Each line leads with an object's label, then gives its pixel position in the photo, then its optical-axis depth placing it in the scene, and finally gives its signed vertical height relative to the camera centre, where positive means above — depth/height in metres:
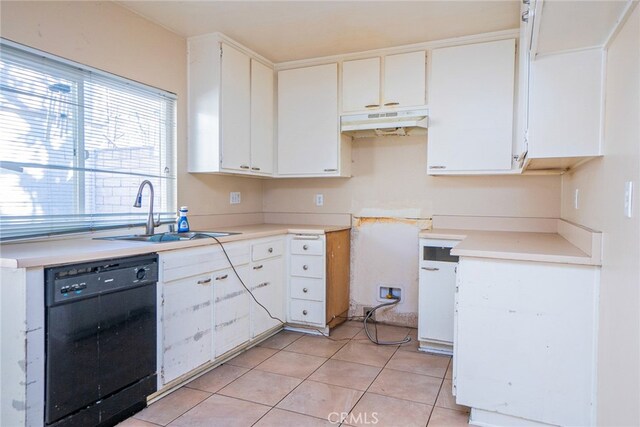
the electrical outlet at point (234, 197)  3.56 +0.02
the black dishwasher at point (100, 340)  1.62 -0.64
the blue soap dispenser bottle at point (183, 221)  2.81 -0.15
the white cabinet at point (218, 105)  2.95 +0.72
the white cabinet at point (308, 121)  3.41 +0.70
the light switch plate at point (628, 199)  1.32 +0.02
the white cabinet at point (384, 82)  3.10 +0.96
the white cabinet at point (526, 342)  1.77 -0.65
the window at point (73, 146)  1.97 +0.30
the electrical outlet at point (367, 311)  3.62 -1.01
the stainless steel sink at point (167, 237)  2.40 -0.24
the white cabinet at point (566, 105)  1.75 +0.45
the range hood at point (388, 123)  3.00 +0.61
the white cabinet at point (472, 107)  2.85 +0.70
